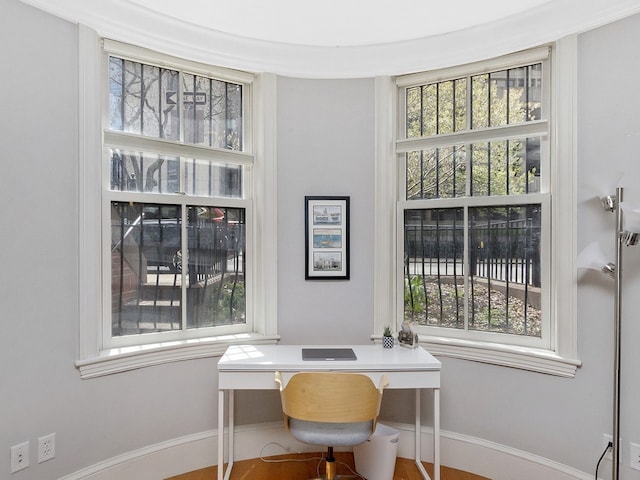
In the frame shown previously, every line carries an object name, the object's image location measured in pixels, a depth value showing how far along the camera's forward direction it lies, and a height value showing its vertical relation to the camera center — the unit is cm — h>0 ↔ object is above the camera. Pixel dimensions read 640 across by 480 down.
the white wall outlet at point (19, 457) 191 -103
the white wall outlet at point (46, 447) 201 -103
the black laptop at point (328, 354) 234 -68
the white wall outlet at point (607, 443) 210 -106
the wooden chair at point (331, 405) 195 -80
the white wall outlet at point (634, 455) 202 -107
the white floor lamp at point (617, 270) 192 -16
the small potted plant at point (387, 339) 255 -63
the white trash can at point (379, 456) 239 -127
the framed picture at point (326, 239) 279 -2
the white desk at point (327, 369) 221 -72
